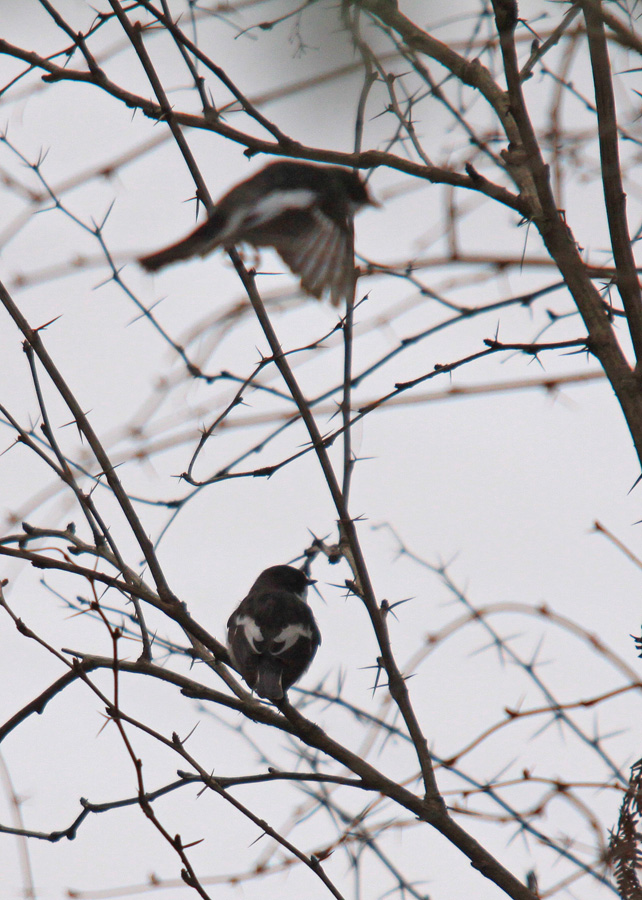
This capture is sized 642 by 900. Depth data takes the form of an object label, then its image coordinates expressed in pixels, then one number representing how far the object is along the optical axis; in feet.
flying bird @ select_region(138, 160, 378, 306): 16.97
